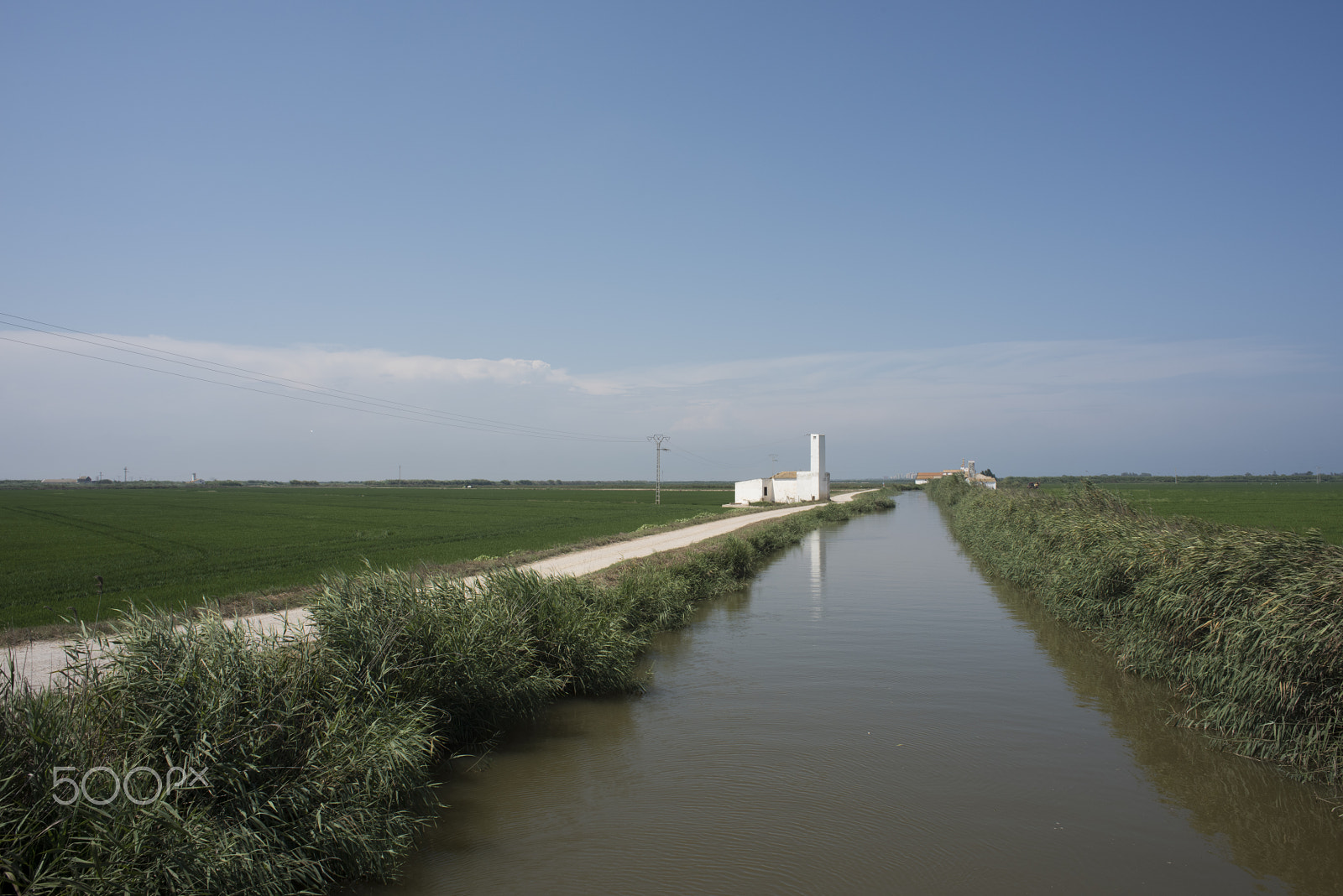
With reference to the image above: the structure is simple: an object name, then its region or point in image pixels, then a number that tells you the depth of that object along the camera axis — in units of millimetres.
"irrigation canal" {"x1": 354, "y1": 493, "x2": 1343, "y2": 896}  5566
